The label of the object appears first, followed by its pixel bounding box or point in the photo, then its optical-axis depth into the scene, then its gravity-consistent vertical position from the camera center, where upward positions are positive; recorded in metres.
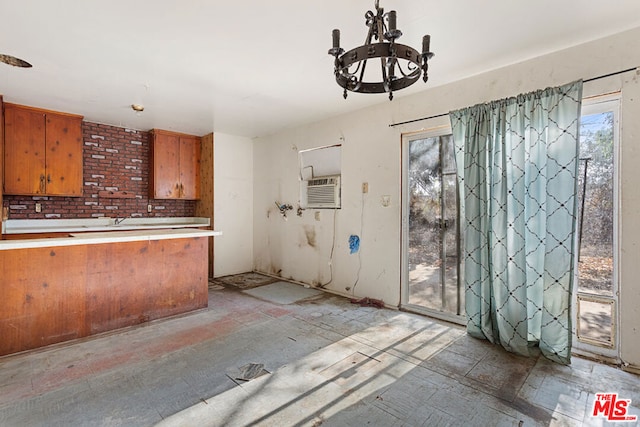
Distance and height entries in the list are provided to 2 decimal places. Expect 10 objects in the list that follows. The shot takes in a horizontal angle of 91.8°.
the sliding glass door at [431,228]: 3.29 -0.23
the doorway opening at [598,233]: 2.42 -0.19
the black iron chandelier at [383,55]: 1.50 +0.77
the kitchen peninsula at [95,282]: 2.58 -0.75
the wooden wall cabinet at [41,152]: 3.92 +0.70
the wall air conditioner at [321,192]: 4.38 +0.22
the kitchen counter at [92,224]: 4.15 -0.29
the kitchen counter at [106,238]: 2.53 -0.31
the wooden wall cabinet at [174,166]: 5.13 +0.69
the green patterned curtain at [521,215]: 2.42 -0.06
